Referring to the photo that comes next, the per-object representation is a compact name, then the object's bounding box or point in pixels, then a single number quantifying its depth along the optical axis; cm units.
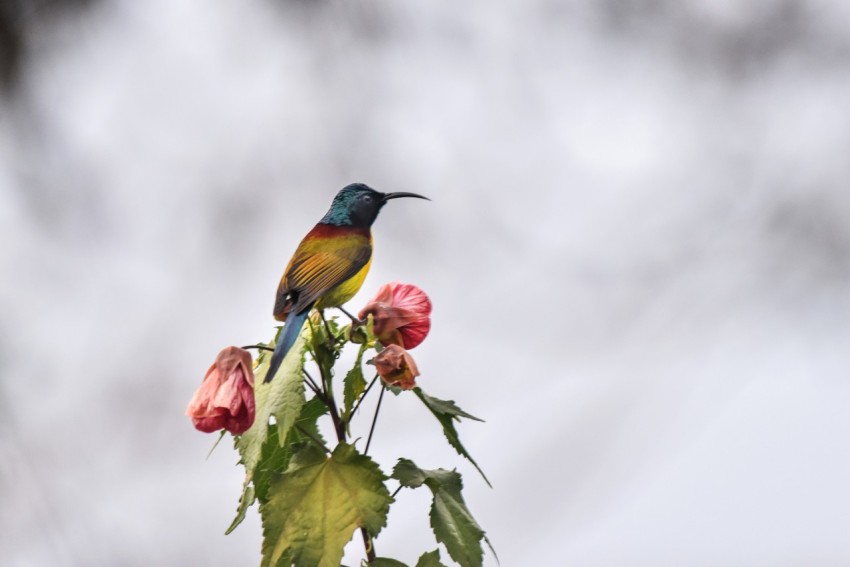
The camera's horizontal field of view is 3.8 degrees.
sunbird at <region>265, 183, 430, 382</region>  658
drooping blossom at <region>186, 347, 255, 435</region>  653
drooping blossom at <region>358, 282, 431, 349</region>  660
